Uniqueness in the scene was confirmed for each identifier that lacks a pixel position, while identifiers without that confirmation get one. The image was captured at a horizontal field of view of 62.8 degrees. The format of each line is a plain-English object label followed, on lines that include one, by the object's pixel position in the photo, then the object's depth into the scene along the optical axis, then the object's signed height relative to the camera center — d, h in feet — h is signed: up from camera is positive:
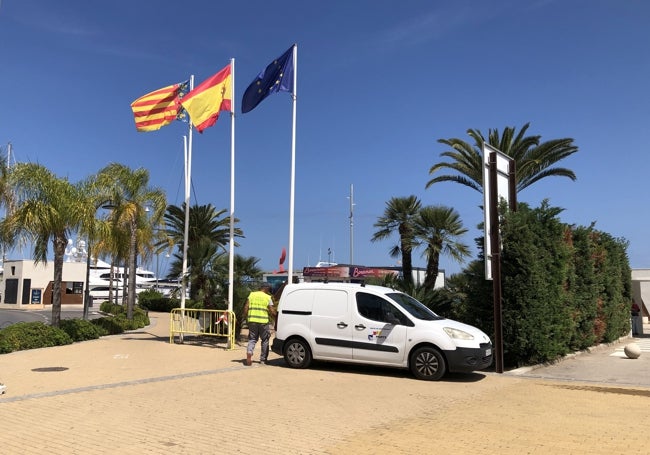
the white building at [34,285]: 151.43 +1.37
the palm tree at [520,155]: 74.54 +19.36
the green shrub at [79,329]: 55.42 -4.16
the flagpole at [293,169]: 48.50 +11.27
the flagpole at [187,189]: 53.83 +10.60
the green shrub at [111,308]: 97.30 -3.58
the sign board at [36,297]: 153.04 -2.16
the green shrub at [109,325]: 64.39 -4.31
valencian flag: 58.70 +19.94
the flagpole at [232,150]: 50.72 +13.75
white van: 33.60 -2.77
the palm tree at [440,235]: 68.95 +7.39
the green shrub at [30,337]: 47.16 -4.37
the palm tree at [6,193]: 53.52 +9.64
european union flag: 51.47 +20.46
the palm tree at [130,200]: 81.25 +14.33
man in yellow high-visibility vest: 40.68 -2.10
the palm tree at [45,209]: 51.39 +7.81
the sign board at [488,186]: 38.45 +8.09
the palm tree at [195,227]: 104.37 +12.76
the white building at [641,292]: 85.40 +0.02
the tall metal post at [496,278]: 37.83 +0.96
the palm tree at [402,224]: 73.56 +9.53
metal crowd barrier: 51.75 -3.26
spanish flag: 52.19 +18.80
